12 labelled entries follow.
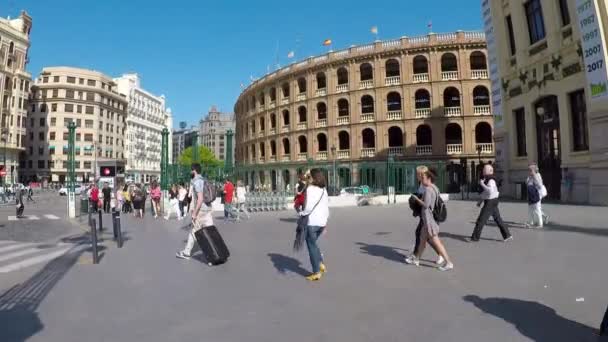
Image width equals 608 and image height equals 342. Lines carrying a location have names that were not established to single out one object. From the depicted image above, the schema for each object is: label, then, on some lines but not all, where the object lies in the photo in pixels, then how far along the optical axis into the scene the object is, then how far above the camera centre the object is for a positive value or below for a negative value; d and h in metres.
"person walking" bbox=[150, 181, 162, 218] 19.38 -0.27
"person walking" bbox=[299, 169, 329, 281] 6.30 -0.46
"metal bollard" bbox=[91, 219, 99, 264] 8.13 -1.03
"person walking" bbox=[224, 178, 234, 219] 16.42 -0.39
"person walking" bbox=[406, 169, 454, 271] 6.68 -0.61
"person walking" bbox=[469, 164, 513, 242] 9.21 -0.57
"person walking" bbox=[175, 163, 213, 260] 7.71 -0.40
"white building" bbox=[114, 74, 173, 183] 101.31 +15.59
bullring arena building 37.50 +7.44
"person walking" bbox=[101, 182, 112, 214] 23.36 -0.35
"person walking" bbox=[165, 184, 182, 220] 18.06 -0.59
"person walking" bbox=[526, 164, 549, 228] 10.87 -0.69
